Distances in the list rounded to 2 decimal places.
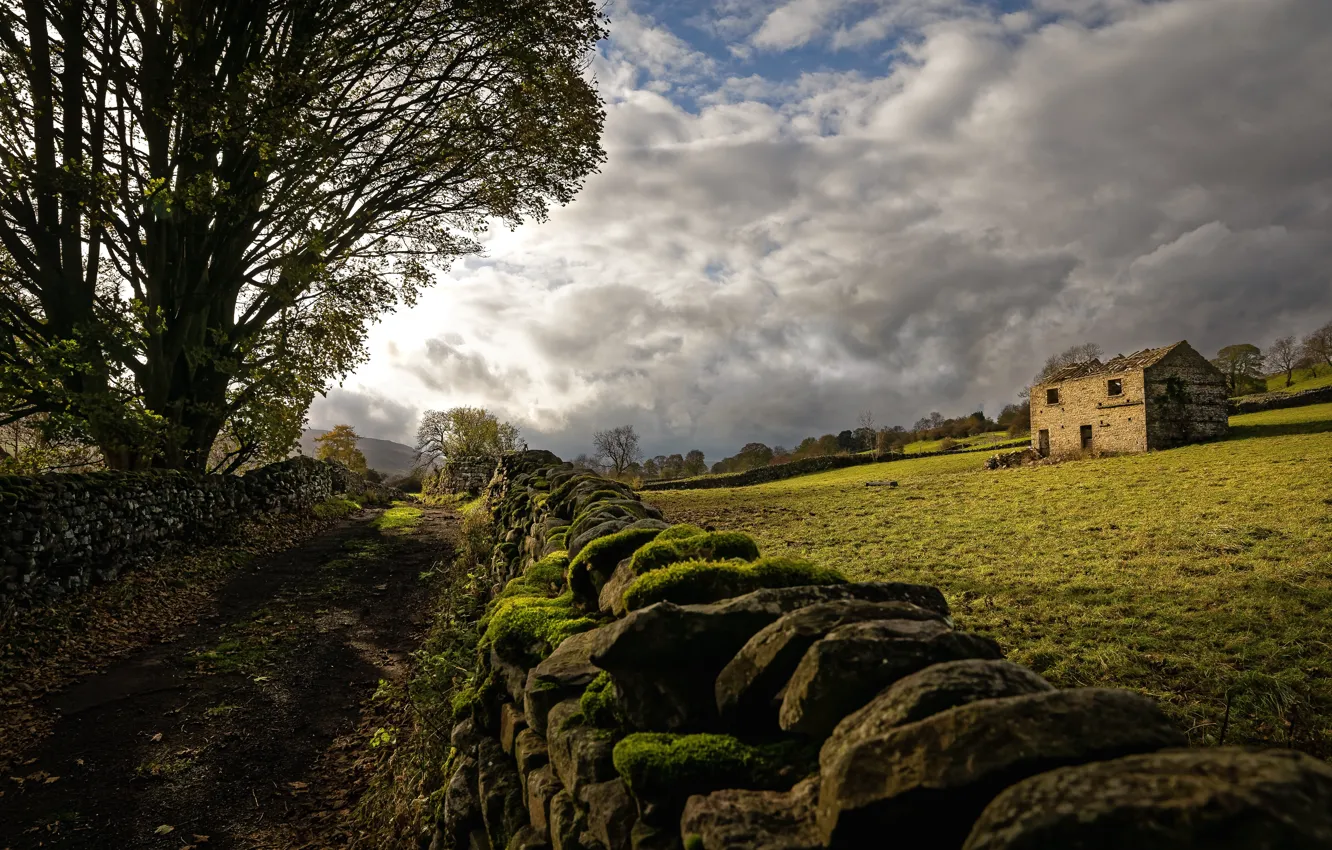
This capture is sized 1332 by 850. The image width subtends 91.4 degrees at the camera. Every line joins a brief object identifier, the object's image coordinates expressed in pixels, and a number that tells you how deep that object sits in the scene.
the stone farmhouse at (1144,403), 29.70
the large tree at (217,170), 12.62
